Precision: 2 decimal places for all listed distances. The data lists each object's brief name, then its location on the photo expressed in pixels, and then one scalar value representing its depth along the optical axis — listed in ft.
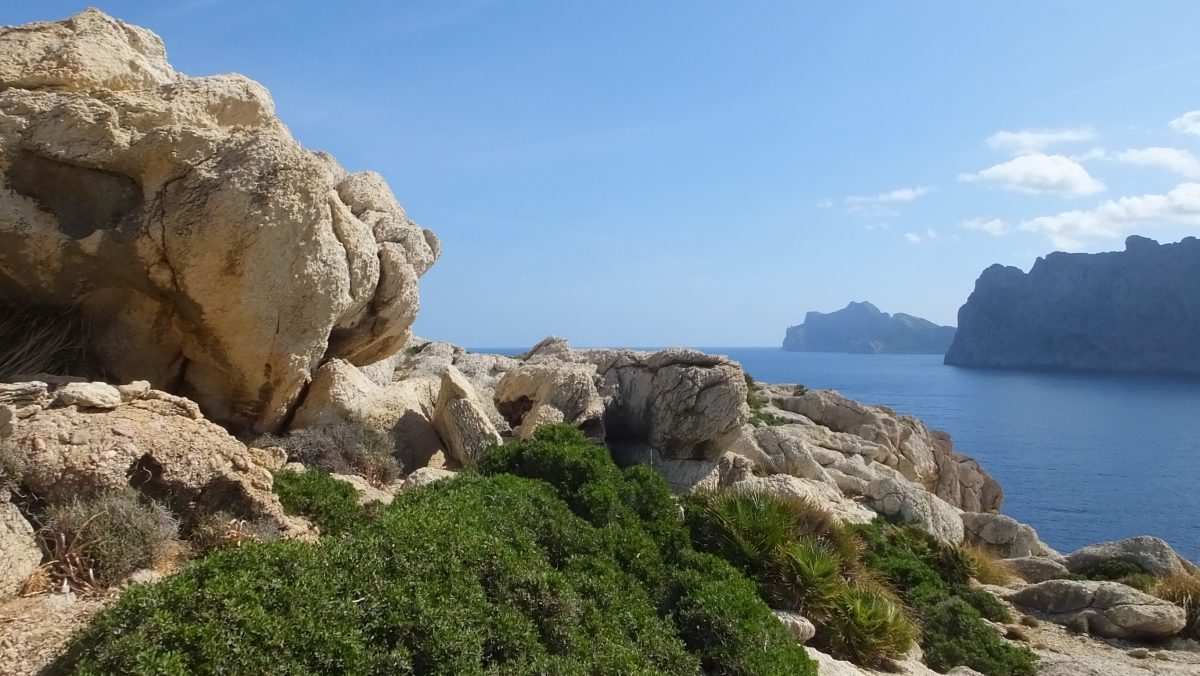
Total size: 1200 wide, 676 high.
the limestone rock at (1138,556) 63.05
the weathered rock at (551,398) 51.26
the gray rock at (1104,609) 49.21
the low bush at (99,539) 22.70
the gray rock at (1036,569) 63.67
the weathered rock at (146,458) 24.29
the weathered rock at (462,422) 46.75
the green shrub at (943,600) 40.52
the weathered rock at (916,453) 100.53
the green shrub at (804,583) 37.14
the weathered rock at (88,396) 27.02
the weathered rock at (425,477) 38.04
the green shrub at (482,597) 18.34
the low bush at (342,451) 40.22
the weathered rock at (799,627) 34.73
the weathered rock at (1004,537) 75.51
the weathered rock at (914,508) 68.59
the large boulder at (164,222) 33.88
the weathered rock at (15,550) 21.20
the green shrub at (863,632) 36.32
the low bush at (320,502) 30.14
